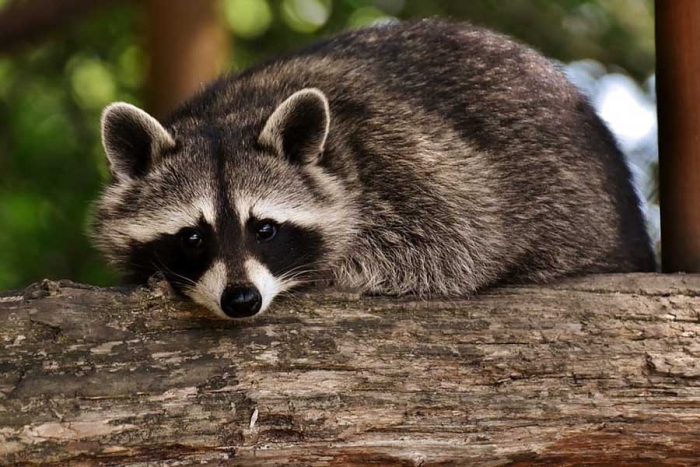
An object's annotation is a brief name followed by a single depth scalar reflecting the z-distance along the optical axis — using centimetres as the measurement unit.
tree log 657
